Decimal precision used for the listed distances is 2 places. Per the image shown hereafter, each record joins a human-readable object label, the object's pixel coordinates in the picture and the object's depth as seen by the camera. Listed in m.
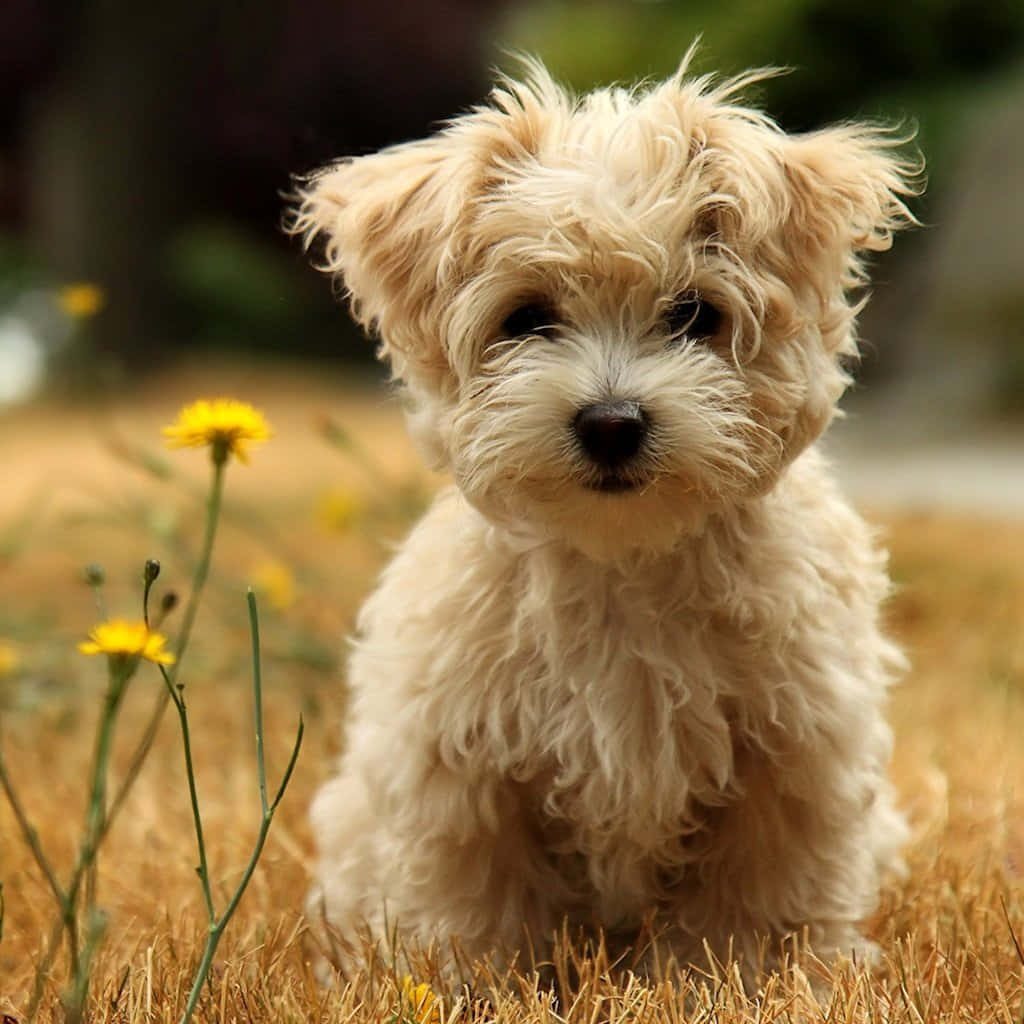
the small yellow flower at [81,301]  3.74
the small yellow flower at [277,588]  4.04
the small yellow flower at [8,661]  4.05
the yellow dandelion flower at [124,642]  1.72
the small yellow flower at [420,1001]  2.21
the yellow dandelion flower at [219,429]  2.12
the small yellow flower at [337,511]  4.32
